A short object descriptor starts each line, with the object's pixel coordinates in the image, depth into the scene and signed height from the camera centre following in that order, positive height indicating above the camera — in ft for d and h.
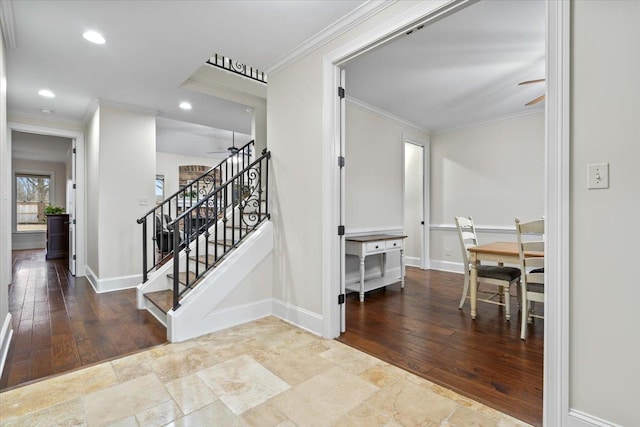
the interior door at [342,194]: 8.91 +0.50
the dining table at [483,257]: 9.84 -1.51
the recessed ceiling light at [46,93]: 12.77 +5.01
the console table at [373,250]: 12.74 -1.68
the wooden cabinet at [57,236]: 23.34 -1.96
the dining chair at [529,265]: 8.83 -1.59
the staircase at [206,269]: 8.59 -1.94
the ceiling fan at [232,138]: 23.94 +6.01
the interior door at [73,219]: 17.14 -0.47
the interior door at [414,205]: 19.58 +0.41
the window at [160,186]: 30.08 +2.46
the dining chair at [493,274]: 10.15 -2.14
